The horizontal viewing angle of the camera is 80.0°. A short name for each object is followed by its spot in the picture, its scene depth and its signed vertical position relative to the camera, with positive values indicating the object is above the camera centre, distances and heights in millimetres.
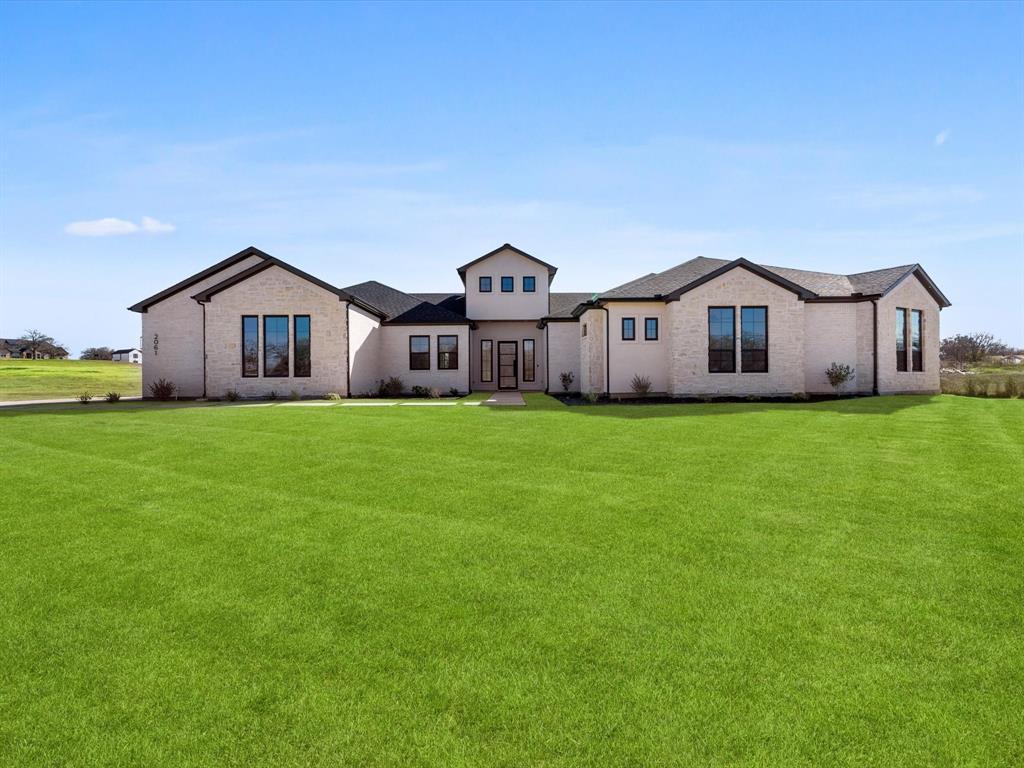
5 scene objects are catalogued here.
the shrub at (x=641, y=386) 23844 -323
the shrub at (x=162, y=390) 25406 -342
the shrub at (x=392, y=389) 27344 -410
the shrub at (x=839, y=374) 24328 +78
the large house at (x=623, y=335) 23328 +1813
